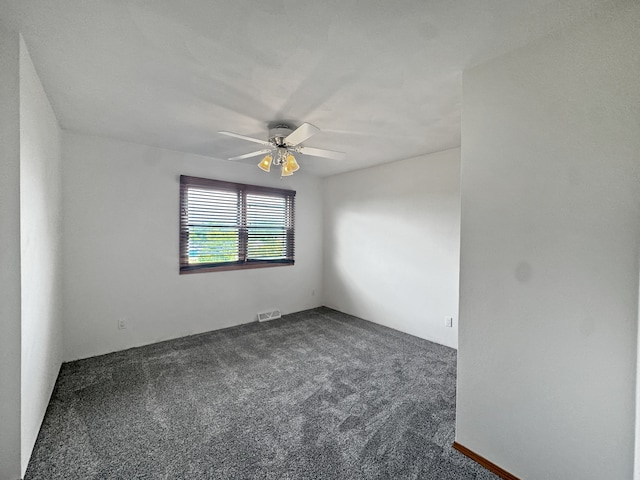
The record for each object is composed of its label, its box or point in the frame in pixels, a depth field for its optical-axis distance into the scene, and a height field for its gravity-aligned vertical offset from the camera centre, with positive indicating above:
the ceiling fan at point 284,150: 2.60 +0.84
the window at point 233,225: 3.78 +0.15
